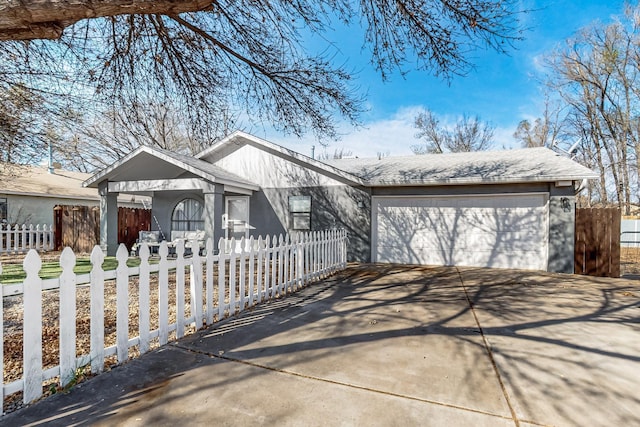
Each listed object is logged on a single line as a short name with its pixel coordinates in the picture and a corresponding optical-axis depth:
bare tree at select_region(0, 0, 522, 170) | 4.82
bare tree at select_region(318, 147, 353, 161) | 29.70
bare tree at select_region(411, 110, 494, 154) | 25.31
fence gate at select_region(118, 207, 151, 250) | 12.95
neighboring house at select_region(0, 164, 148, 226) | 14.32
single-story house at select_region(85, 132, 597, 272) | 9.10
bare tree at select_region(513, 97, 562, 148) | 21.55
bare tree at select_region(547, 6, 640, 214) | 15.38
